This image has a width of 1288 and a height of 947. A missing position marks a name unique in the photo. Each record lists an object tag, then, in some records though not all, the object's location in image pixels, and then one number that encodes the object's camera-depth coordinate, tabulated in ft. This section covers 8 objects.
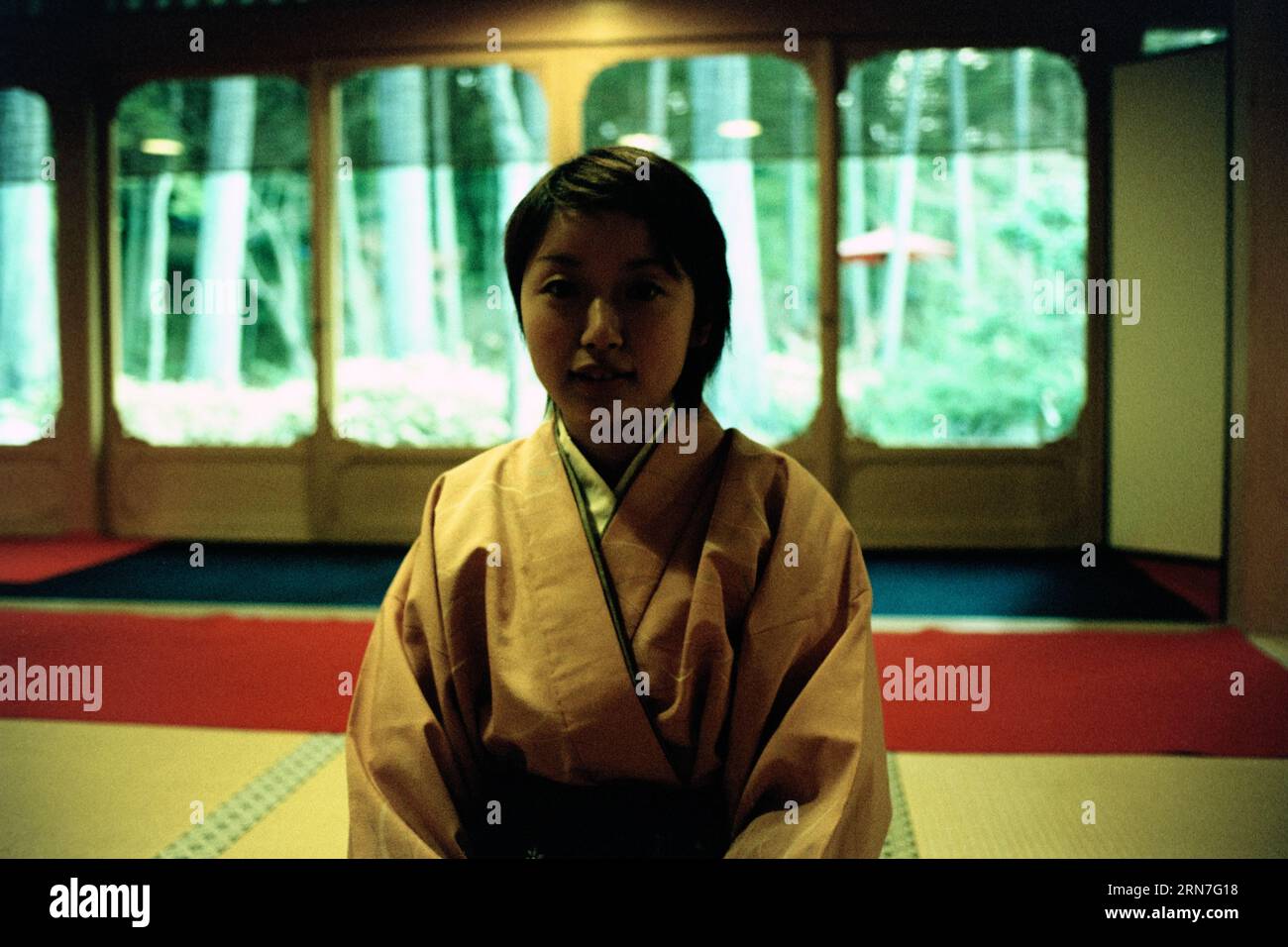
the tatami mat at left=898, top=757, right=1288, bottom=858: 6.09
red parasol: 16.48
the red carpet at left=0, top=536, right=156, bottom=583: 14.96
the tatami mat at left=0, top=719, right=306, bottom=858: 6.35
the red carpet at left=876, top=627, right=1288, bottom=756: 8.01
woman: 2.83
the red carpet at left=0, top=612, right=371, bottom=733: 8.84
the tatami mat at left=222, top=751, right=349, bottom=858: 6.10
